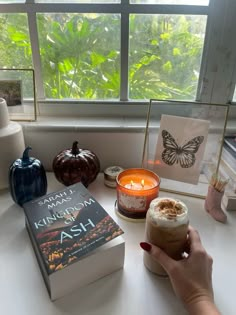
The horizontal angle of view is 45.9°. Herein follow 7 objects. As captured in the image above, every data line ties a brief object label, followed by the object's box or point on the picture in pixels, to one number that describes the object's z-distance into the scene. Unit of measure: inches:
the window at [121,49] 31.9
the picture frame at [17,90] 34.1
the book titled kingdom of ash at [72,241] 19.4
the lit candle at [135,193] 26.3
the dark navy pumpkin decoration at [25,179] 27.6
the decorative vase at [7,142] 29.5
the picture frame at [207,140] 29.9
